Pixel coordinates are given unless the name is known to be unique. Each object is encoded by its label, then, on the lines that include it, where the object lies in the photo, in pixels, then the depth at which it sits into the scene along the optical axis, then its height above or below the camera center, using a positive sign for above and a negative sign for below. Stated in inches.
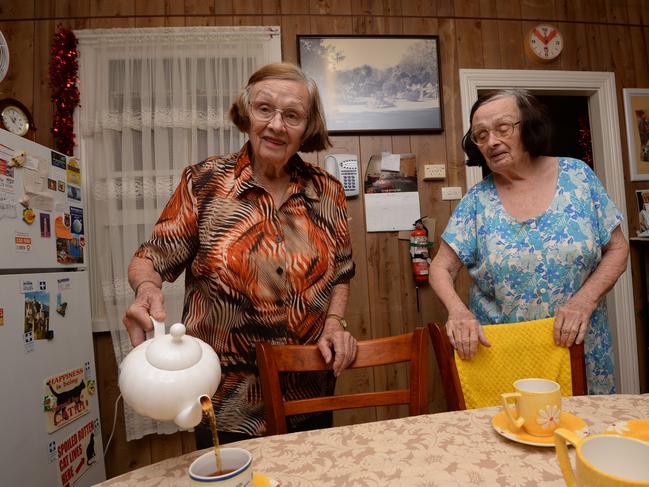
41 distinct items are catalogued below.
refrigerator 60.3 -8.1
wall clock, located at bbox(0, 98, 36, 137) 76.6 +32.3
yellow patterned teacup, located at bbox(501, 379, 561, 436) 24.8 -9.9
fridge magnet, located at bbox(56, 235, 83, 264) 72.9 +5.2
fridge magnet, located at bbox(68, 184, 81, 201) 77.2 +16.8
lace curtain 88.8 +33.7
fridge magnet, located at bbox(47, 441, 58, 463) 64.6 -28.1
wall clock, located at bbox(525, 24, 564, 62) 103.0 +53.9
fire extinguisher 93.7 +1.6
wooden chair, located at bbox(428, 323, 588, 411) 36.5 -10.7
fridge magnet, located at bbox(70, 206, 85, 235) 77.5 +11.5
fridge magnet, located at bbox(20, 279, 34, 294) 62.9 -0.9
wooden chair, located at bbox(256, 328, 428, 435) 34.0 -9.5
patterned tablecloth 22.3 -12.0
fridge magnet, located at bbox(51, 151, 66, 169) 72.8 +21.9
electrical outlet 97.4 +21.1
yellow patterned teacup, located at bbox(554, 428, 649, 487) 15.4 -8.1
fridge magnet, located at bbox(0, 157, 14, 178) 60.6 +17.3
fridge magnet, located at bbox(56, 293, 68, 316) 70.5 -4.7
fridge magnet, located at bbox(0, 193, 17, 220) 60.4 +11.6
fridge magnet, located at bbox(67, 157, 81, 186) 77.5 +21.0
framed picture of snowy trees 95.7 +43.8
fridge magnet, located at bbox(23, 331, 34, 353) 62.8 -9.6
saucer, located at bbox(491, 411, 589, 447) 24.4 -11.5
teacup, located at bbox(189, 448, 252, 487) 17.0 -8.7
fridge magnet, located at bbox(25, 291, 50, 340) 63.7 -5.5
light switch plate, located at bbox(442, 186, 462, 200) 98.2 +15.6
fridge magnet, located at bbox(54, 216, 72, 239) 72.6 +9.2
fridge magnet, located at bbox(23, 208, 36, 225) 64.7 +10.6
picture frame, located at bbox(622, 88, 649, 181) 106.6 +31.2
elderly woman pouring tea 41.2 +1.4
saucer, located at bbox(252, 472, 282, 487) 20.0 -10.9
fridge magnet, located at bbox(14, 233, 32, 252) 62.9 +6.2
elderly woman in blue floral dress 49.5 +2.2
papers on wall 95.9 +15.3
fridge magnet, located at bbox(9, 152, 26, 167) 62.3 +19.0
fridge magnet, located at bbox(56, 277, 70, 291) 71.3 -0.9
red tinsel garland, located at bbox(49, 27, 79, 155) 88.6 +42.2
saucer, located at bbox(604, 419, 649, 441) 23.9 -11.1
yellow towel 37.3 -10.5
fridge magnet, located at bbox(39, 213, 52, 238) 68.8 +9.4
